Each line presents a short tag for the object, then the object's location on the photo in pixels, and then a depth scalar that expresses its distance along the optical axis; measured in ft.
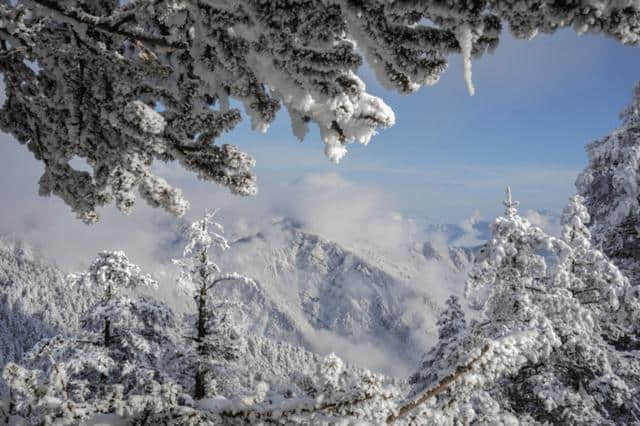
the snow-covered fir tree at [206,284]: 39.75
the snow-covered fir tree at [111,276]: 44.62
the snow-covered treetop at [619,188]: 41.06
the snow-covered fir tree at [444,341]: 41.88
